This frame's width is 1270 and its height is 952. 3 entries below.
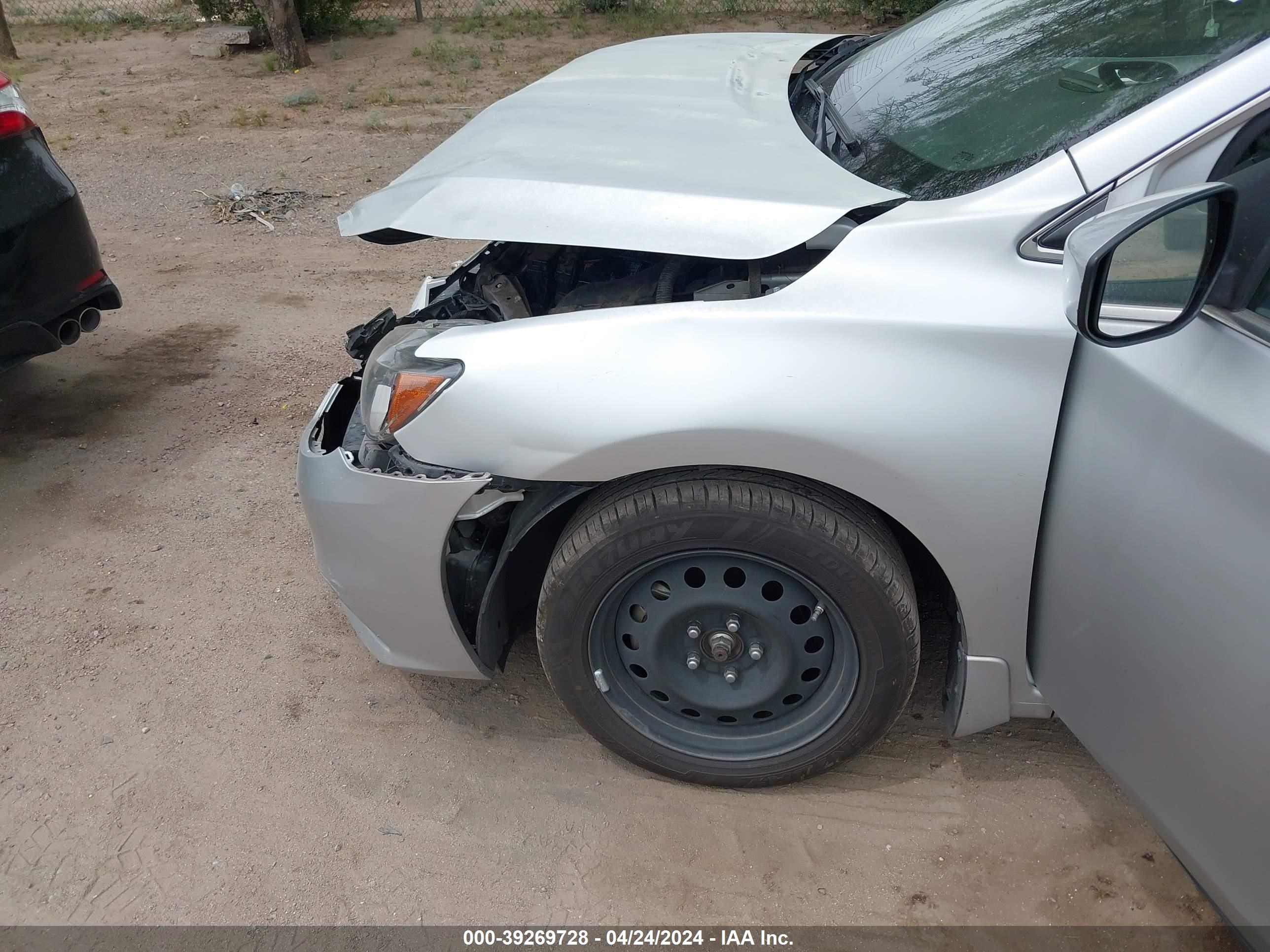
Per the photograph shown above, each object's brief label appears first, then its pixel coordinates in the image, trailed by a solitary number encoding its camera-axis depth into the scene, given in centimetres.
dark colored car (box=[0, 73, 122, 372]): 348
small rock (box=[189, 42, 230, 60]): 1222
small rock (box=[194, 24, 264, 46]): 1227
